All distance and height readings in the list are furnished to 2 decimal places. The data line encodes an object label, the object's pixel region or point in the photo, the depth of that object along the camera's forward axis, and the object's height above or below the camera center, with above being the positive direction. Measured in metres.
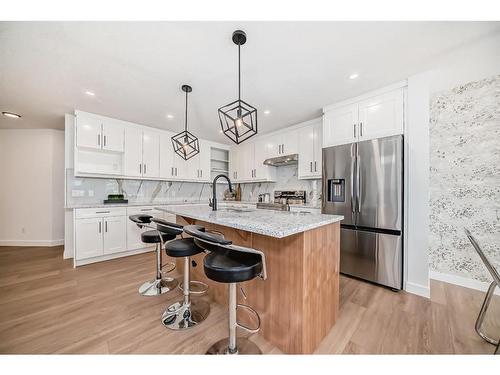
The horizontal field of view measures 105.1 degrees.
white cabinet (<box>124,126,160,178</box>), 3.68 +0.70
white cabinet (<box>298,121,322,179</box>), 3.46 +0.69
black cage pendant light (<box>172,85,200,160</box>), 2.43 +1.28
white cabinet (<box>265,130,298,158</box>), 3.84 +0.94
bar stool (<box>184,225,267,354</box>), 1.10 -0.48
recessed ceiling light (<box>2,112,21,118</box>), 3.31 +1.28
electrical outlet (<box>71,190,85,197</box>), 3.45 -0.10
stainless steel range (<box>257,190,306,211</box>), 3.93 -0.19
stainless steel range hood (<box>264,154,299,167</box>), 3.83 +0.59
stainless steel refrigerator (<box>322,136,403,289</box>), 2.24 -0.22
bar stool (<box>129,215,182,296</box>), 2.16 -1.02
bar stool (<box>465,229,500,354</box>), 1.22 -0.89
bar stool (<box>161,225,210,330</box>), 1.62 -1.15
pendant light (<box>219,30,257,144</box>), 1.54 +1.23
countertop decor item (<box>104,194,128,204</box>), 3.63 -0.22
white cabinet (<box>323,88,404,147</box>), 2.35 +0.93
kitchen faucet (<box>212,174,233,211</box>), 2.20 -0.18
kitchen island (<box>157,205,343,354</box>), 1.28 -0.65
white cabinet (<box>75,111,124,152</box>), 3.19 +0.97
